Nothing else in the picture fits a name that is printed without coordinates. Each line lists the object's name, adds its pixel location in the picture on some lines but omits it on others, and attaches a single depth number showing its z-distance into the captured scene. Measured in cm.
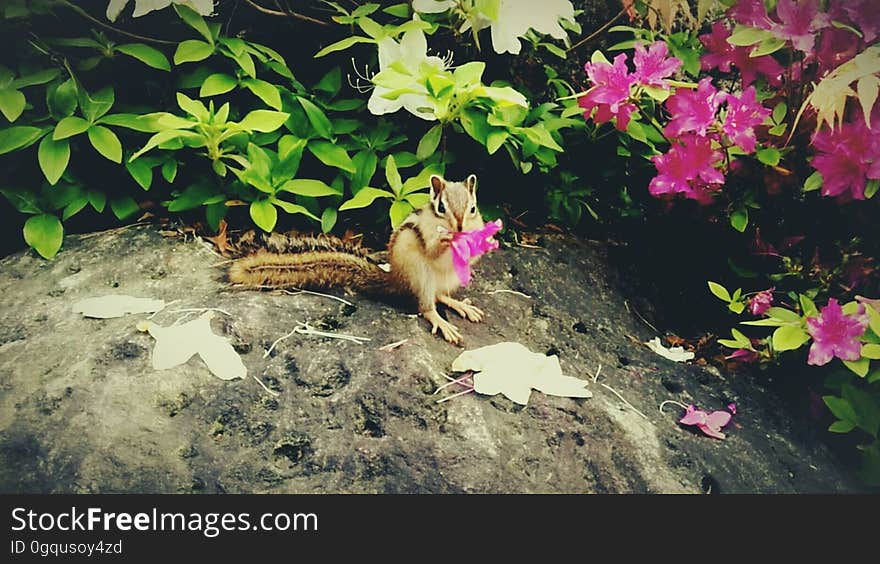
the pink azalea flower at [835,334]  104
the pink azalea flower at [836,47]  112
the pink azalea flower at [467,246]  105
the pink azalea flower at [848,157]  107
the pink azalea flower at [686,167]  122
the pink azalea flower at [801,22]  109
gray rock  86
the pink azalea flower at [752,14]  112
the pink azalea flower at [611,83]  122
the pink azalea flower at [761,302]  122
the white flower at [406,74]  114
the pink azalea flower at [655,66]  121
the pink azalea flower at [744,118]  117
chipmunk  108
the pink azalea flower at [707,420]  108
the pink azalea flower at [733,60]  121
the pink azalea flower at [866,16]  108
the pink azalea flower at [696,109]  119
